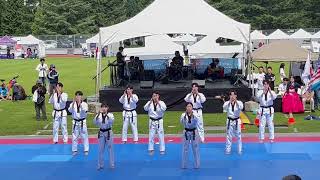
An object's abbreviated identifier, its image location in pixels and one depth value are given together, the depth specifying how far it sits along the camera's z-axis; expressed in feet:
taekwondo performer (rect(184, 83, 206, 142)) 60.59
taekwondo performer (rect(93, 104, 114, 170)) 52.08
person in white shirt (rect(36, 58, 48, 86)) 102.42
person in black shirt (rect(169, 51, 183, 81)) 94.94
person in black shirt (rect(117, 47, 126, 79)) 90.43
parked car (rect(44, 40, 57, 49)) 244.50
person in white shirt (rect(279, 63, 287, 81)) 99.61
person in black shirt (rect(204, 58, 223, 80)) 96.17
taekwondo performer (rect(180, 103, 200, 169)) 51.42
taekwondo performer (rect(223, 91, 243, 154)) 56.44
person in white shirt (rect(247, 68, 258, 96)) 84.22
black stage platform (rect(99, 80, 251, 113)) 82.07
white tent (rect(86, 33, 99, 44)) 200.47
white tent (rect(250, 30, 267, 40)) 175.76
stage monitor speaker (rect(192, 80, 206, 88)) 83.05
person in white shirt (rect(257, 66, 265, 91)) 84.10
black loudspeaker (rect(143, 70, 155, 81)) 94.53
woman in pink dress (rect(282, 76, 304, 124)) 78.28
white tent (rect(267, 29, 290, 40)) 197.20
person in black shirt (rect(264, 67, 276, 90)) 86.46
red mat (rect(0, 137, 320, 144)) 63.62
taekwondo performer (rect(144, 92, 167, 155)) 56.95
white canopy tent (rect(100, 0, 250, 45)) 80.58
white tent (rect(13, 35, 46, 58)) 225.97
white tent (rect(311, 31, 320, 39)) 202.93
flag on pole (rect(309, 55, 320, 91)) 58.25
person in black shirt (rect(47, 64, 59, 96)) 92.71
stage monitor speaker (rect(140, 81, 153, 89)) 83.92
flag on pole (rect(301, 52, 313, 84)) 73.18
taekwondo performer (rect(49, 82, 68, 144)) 61.72
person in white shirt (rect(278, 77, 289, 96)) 81.53
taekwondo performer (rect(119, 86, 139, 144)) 61.72
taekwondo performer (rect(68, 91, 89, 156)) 57.16
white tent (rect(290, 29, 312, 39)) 200.95
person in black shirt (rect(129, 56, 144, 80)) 94.63
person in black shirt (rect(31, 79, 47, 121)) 73.15
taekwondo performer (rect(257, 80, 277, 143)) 61.16
